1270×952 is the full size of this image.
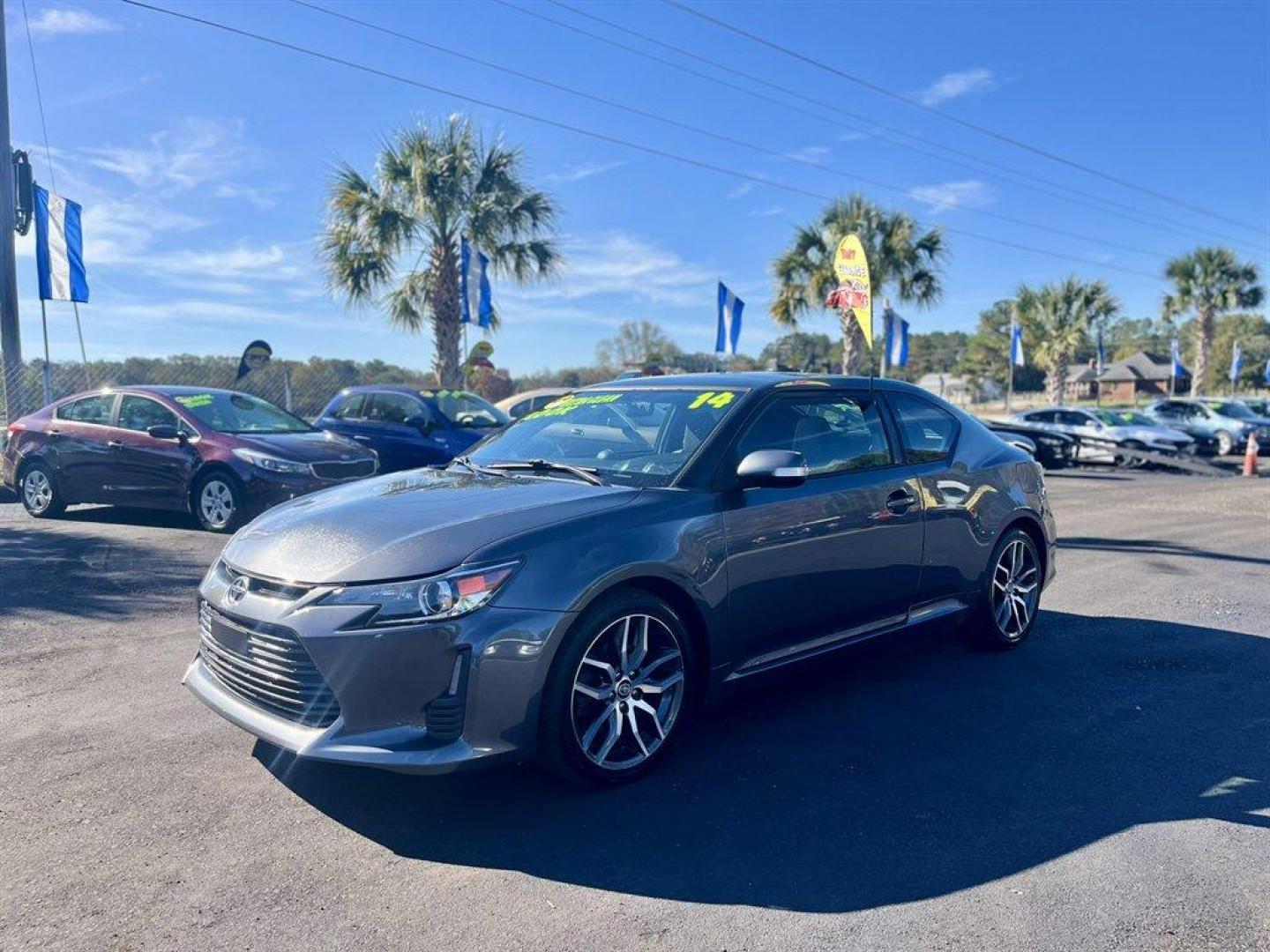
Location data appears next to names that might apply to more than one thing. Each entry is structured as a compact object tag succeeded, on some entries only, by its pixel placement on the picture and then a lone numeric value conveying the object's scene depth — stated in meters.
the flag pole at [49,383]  14.21
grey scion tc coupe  3.13
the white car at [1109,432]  22.14
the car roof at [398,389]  12.84
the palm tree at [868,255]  25.27
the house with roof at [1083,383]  82.75
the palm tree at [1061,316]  36.28
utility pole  13.66
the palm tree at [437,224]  19.97
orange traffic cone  19.53
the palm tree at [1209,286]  38.22
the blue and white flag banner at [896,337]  26.77
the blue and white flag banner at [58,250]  14.84
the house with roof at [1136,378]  80.88
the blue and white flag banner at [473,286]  20.36
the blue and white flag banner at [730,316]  25.94
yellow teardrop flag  13.01
